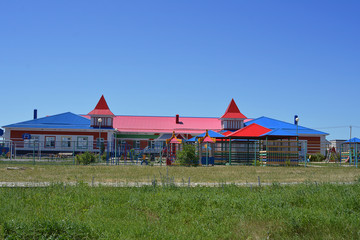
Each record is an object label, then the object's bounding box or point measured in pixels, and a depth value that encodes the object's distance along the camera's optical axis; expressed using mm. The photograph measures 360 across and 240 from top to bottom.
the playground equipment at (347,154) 38622
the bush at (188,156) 29172
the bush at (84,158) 29859
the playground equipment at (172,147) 30925
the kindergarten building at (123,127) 53094
